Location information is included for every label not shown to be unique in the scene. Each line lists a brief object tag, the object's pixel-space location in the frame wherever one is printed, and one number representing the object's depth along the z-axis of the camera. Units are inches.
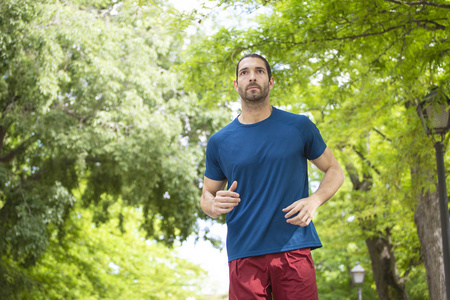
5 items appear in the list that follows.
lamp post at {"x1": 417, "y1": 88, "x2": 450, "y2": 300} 253.0
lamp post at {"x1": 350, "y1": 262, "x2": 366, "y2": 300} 702.5
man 94.9
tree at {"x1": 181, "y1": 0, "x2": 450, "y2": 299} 252.7
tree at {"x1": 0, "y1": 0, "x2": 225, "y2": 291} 418.0
